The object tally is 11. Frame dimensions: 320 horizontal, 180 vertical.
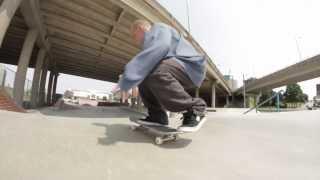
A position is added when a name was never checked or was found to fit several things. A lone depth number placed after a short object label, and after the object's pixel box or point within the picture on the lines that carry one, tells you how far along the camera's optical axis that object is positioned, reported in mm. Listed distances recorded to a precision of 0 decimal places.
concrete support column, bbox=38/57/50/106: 15167
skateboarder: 1584
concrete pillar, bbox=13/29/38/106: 8776
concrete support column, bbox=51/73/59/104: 22526
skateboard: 1548
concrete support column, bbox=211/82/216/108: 21749
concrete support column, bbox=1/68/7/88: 7918
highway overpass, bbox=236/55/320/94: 18065
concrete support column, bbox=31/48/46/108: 11817
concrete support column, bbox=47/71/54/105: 20038
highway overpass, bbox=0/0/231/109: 7613
